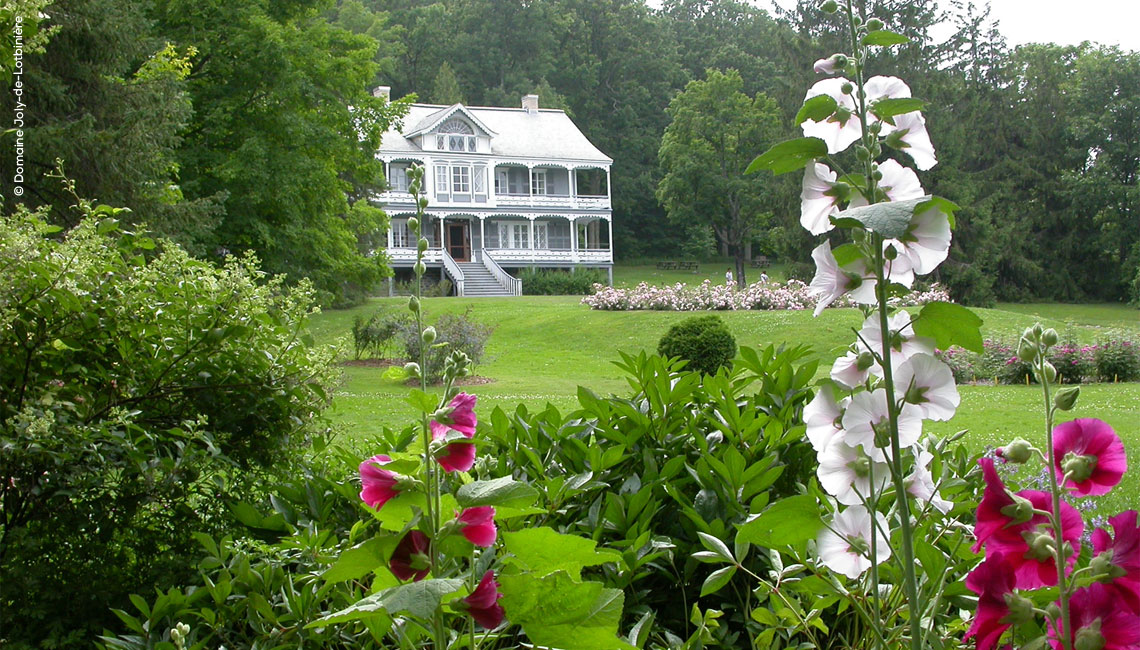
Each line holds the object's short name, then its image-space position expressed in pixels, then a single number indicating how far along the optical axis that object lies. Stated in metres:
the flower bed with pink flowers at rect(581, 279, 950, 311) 21.60
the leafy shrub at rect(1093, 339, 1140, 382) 14.09
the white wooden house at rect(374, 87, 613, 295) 39.25
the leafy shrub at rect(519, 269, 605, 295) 36.37
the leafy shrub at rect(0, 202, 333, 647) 2.18
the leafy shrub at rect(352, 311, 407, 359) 16.25
